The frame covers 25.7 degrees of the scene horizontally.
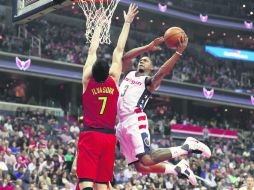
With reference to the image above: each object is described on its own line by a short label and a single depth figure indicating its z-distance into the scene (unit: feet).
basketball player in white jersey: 27.66
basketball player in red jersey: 22.61
